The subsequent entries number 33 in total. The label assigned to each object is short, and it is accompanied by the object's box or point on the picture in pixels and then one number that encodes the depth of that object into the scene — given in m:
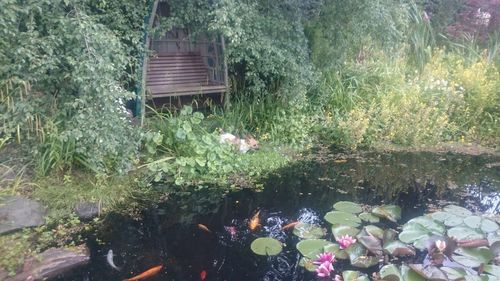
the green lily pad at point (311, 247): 3.34
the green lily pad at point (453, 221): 3.62
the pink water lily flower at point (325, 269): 3.07
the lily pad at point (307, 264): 3.20
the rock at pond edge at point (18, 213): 3.41
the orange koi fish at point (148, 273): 3.04
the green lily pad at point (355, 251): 3.26
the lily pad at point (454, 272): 2.93
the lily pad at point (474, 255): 3.13
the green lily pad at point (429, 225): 3.48
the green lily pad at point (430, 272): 2.87
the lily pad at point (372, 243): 3.29
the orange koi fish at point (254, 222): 3.80
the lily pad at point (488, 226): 3.53
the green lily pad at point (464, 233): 3.37
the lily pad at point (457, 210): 3.87
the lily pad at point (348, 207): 4.04
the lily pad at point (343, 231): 3.54
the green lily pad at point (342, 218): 3.78
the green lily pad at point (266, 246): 3.41
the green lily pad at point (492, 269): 2.99
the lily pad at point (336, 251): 3.28
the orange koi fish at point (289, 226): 3.79
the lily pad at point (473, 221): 3.58
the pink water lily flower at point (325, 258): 3.16
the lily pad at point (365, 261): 3.17
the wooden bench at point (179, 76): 5.40
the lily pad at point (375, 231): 3.48
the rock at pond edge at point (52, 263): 3.00
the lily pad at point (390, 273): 2.91
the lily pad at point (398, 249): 3.28
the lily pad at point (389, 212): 3.88
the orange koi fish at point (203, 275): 3.09
